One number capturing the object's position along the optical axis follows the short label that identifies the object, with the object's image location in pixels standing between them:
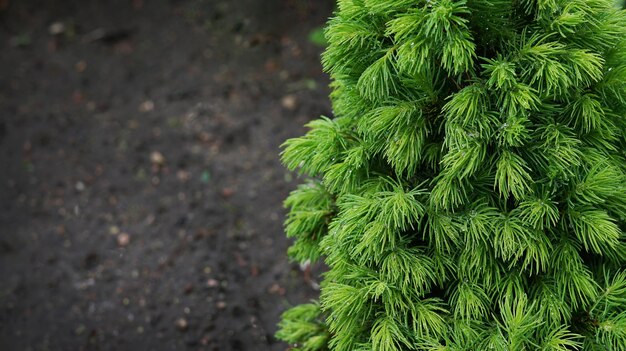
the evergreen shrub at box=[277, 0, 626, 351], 1.85
